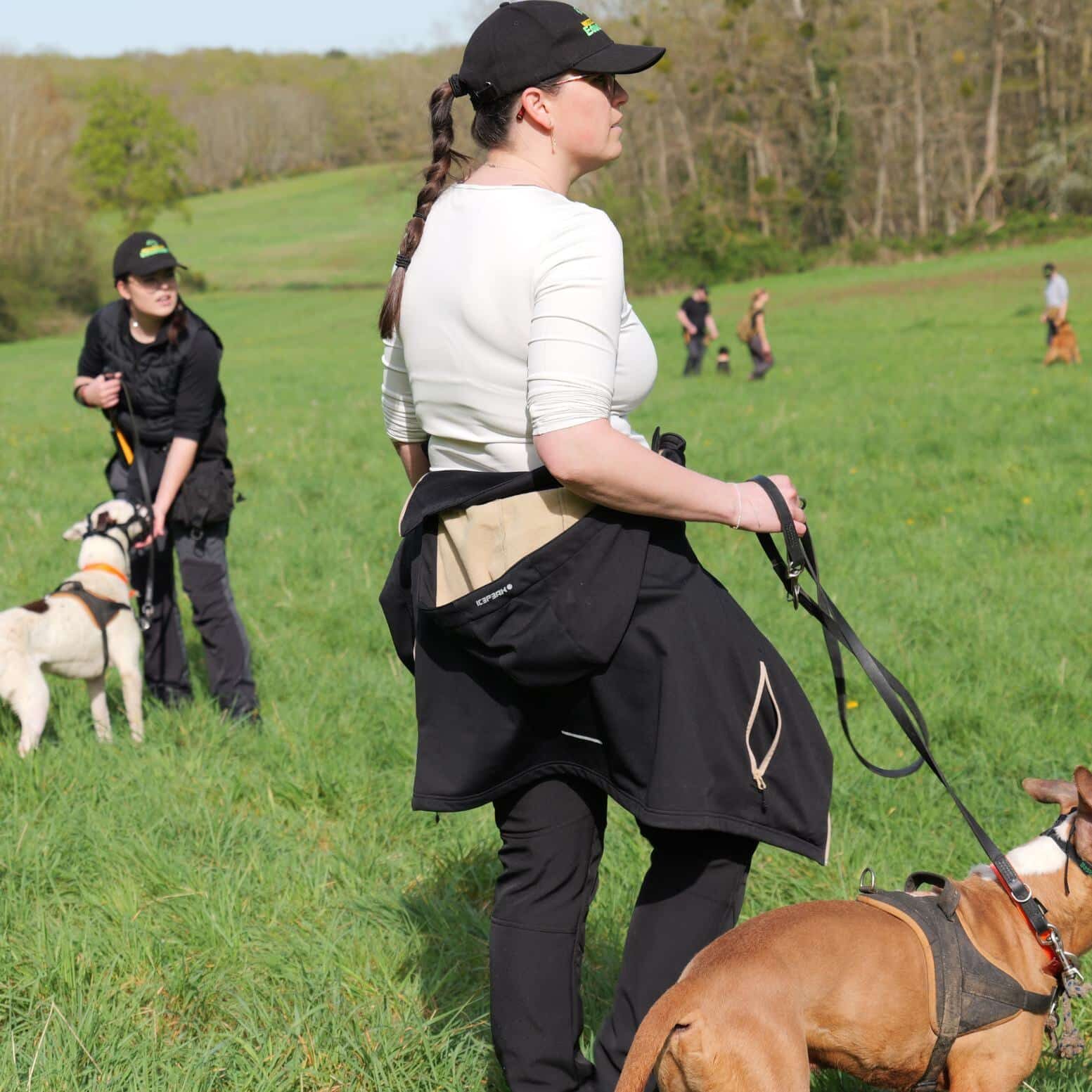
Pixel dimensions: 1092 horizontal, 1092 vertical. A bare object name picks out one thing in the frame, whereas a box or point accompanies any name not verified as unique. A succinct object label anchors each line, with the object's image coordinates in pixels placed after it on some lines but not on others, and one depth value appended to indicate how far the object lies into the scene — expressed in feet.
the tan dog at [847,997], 6.66
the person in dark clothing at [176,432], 17.28
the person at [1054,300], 56.39
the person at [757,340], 59.72
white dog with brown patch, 15.99
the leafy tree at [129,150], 247.91
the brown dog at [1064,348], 54.19
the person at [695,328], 64.23
